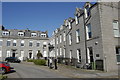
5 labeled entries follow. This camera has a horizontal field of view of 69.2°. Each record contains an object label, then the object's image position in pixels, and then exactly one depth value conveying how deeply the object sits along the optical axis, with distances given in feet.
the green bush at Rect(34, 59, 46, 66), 54.16
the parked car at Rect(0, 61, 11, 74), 31.50
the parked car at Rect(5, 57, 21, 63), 73.34
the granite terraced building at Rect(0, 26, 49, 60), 92.89
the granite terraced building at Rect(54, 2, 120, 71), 35.68
